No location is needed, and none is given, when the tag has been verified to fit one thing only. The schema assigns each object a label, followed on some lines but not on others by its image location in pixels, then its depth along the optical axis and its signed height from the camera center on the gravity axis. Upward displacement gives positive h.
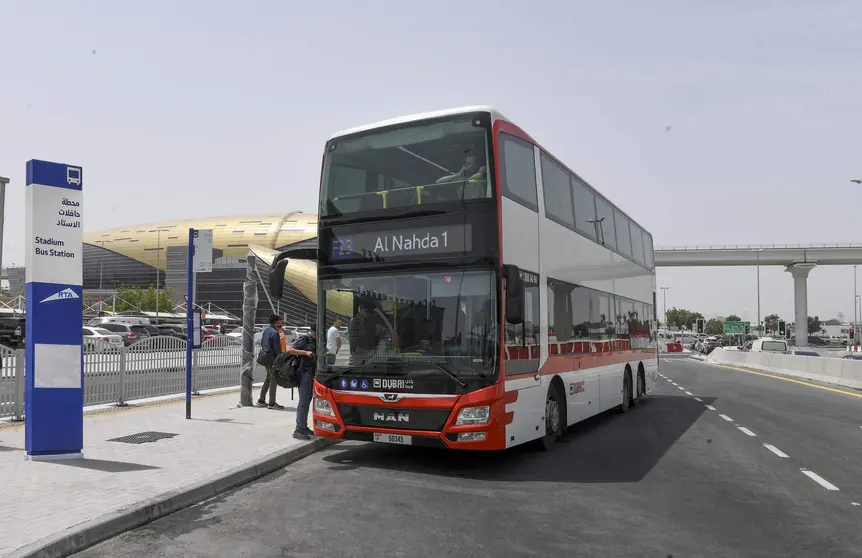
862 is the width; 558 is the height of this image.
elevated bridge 79.62 +5.99
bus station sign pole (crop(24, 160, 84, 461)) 8.42 +0.01
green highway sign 82.18 -1.54
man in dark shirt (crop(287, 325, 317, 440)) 10.42 -0.85
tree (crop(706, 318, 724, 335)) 171.35 -3.22
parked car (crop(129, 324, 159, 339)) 50.12 -1.04
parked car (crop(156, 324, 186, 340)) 55.25 -1.19
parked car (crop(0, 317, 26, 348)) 33.94 -0.72
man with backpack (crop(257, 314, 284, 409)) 13.11 -0.50
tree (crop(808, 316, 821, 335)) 171.38 -2.81
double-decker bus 8.34 +0.35
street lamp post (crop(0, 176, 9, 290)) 10.54 +1.69
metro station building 108.00 +10.77
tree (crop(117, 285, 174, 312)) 101.56 +2.12
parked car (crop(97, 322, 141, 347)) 47.77 -0.83
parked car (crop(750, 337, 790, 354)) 43.75 -1.92
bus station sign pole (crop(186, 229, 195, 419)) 12.21 -0.10
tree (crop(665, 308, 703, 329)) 169.75 -1.26
